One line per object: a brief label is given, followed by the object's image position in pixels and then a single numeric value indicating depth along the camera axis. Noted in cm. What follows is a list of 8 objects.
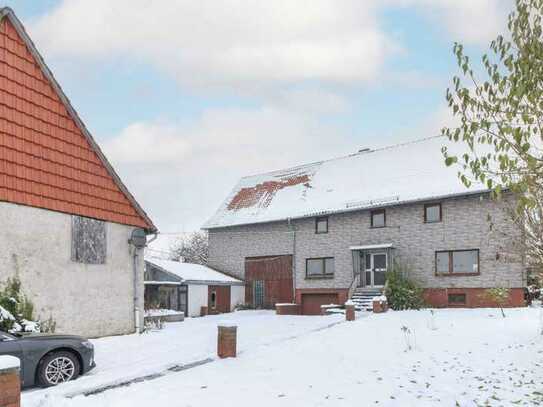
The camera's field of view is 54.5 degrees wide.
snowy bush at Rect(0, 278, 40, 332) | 1269
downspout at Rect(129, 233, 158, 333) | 1791
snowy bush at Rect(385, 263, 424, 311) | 2391
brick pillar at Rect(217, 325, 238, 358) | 1189
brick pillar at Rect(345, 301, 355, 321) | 1966
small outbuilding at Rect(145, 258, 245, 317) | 2861
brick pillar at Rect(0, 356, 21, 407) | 670
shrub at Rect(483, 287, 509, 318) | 2030
